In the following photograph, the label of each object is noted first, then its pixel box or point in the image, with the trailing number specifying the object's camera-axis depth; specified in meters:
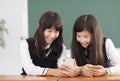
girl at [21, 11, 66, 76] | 2.09
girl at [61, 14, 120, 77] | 2.02
